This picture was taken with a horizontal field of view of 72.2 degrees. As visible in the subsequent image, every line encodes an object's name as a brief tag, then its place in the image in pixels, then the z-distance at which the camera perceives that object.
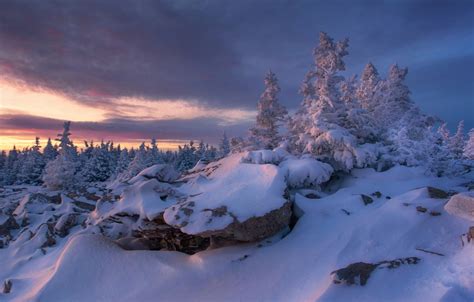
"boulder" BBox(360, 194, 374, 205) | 10.95
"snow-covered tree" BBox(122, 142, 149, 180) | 52.32
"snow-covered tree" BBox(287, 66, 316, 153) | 18.89
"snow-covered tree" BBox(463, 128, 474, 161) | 23.73
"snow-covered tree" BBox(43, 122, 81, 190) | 40.94
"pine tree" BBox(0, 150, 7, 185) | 73.06
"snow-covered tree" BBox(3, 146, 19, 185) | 74.19
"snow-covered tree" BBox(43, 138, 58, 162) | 80.88
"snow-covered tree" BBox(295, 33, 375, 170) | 15.86
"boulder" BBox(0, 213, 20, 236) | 17.33
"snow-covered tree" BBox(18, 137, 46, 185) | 69.88
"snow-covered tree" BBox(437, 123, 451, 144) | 45.22
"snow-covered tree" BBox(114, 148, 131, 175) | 68.72
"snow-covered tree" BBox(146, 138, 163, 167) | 68.80
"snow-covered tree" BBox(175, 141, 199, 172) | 77.00
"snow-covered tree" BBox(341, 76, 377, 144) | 17.75
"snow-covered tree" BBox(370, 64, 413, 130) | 25.80
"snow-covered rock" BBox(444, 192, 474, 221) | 7.87
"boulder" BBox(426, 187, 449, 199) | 9.66
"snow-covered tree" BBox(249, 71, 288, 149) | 24.44
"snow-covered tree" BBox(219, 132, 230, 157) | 70.44
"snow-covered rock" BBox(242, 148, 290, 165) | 13.73
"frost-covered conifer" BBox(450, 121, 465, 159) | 43.12
